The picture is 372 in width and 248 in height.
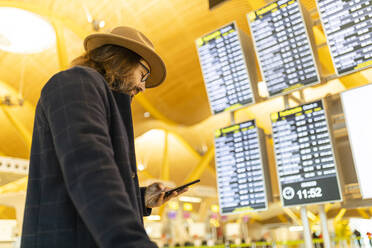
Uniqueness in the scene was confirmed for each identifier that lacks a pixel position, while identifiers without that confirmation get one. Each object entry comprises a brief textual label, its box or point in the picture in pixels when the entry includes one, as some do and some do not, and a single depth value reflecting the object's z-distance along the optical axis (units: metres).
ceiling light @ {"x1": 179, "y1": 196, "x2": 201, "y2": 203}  20.61
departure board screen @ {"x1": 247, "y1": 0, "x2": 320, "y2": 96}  4.42
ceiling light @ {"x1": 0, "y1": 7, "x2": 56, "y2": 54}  10.81
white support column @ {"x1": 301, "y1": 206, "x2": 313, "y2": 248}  4.02
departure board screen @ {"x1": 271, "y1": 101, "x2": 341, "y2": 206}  3.86
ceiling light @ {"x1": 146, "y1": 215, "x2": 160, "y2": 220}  19.38
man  0.93
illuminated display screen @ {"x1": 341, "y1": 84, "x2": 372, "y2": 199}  3.54
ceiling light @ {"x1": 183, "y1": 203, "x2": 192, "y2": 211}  21.21
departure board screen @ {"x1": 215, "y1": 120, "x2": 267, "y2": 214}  4.51
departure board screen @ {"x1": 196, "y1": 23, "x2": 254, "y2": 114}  5.05
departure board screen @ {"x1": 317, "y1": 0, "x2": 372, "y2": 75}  3.90
